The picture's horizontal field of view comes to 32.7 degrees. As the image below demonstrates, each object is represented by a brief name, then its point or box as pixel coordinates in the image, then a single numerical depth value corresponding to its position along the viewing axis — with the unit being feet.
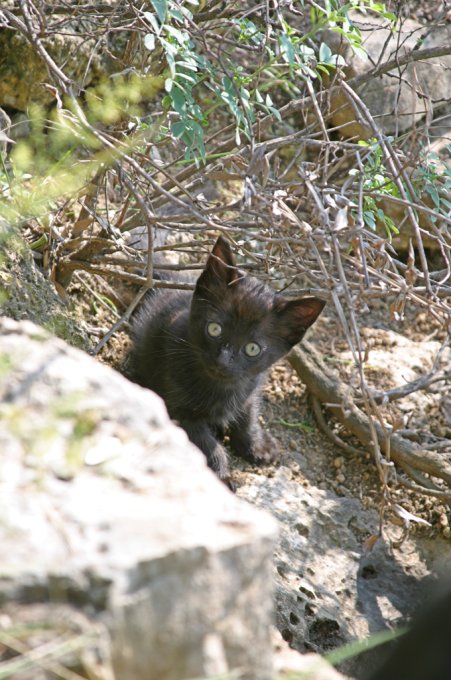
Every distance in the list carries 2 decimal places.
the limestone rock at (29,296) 11.64
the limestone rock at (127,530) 4.87
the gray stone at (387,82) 18.20
